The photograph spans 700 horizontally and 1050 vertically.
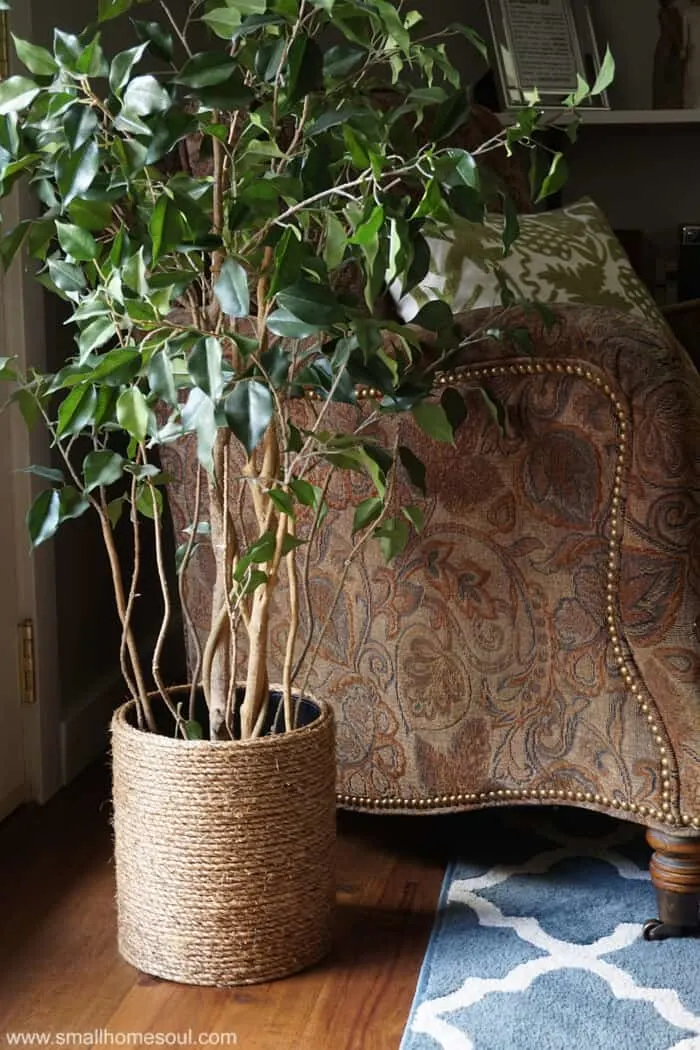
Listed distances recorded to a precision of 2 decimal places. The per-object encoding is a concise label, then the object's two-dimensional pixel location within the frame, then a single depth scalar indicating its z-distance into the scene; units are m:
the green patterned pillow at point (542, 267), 2.76
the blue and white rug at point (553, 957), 2.39
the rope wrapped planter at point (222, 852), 2.44
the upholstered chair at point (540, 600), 2.48
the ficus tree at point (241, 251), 2.17
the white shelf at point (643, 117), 3.86
